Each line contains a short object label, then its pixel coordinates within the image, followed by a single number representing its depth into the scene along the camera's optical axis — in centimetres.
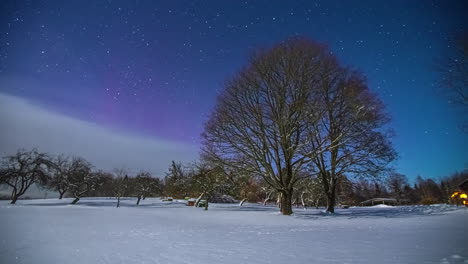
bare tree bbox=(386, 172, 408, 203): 8146
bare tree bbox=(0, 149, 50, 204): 3519
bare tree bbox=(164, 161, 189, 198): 3710
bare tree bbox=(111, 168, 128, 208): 3706
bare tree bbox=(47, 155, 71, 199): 3938
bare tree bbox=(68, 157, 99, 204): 3750
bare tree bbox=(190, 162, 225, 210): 2880
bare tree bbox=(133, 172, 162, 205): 4166
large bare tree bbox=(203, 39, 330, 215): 1633
